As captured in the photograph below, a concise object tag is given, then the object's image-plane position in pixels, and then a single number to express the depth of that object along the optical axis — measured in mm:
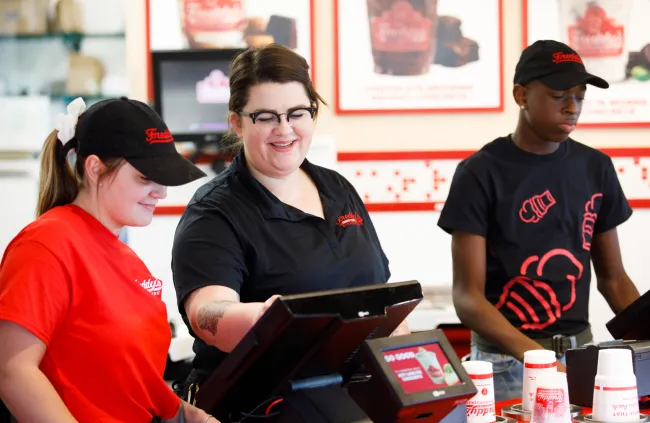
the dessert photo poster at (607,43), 4676
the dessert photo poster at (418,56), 4703
